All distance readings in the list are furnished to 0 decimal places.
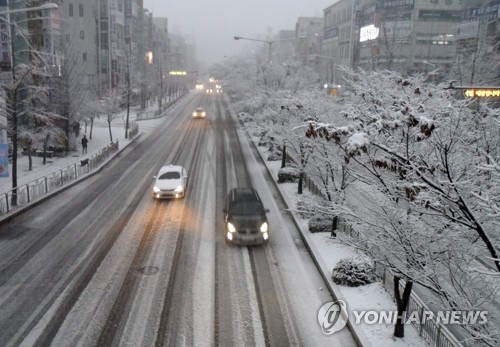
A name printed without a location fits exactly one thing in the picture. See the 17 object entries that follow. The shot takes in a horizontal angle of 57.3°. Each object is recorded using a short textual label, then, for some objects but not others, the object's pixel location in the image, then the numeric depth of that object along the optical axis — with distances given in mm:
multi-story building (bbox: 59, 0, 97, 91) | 73188
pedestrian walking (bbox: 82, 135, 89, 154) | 38578
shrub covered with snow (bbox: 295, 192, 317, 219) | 16862
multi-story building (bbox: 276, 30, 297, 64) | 131662
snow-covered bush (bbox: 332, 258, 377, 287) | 13492
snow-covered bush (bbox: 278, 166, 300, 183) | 27156
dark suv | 16953
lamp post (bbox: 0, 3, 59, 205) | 20531
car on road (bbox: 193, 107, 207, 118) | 67925
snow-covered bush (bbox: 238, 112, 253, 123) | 55806
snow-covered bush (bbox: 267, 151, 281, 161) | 34406
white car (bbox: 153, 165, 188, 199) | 23141
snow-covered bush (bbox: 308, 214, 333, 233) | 18483
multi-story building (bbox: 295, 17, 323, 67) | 122688
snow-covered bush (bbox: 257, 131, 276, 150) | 36094
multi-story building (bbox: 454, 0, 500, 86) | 39253
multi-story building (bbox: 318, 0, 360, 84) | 91062
